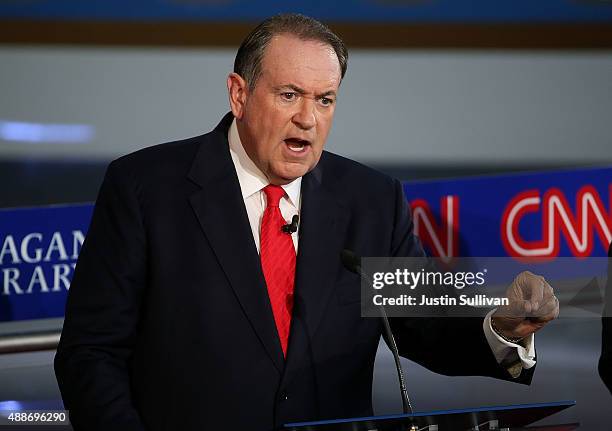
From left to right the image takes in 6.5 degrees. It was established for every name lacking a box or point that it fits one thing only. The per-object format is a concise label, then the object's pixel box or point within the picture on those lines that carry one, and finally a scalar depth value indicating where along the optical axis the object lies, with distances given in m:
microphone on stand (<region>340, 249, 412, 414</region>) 7.62
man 7.77
